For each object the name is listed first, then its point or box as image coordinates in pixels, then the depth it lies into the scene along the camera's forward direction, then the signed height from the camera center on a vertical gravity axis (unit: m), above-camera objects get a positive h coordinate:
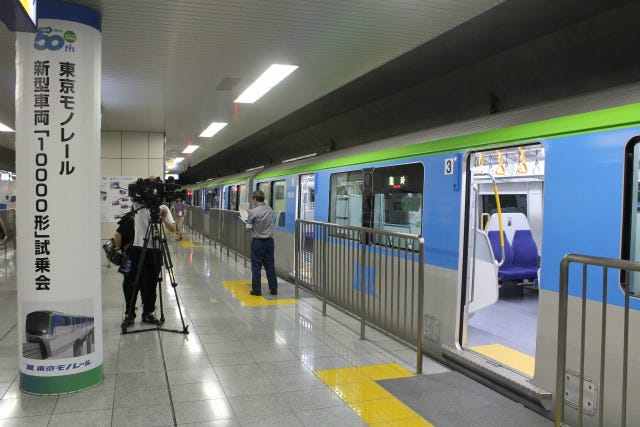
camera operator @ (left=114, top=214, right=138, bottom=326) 5.51 -0.51
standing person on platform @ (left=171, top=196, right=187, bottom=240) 18.29 -0.43
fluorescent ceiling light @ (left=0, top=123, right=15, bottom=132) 10.37 +1.45
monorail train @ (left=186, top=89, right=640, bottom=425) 3.10 -0.13
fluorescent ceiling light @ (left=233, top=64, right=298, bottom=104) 5.97 +1.56
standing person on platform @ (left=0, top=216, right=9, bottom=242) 7.77 -0.57
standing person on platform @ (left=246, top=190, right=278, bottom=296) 7.49 -0.67
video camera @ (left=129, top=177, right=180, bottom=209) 5.20 +0.07
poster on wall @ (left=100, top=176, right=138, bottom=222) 9.88 +0.02
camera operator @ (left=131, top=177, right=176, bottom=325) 5.45 -0.66
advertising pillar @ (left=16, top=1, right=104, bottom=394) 3.60 +0.01
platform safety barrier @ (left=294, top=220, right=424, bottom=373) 4.65 -0.84
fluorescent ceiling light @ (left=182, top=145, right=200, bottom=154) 14.44 +1.53
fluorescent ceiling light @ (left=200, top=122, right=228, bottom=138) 10.18 +1.54
